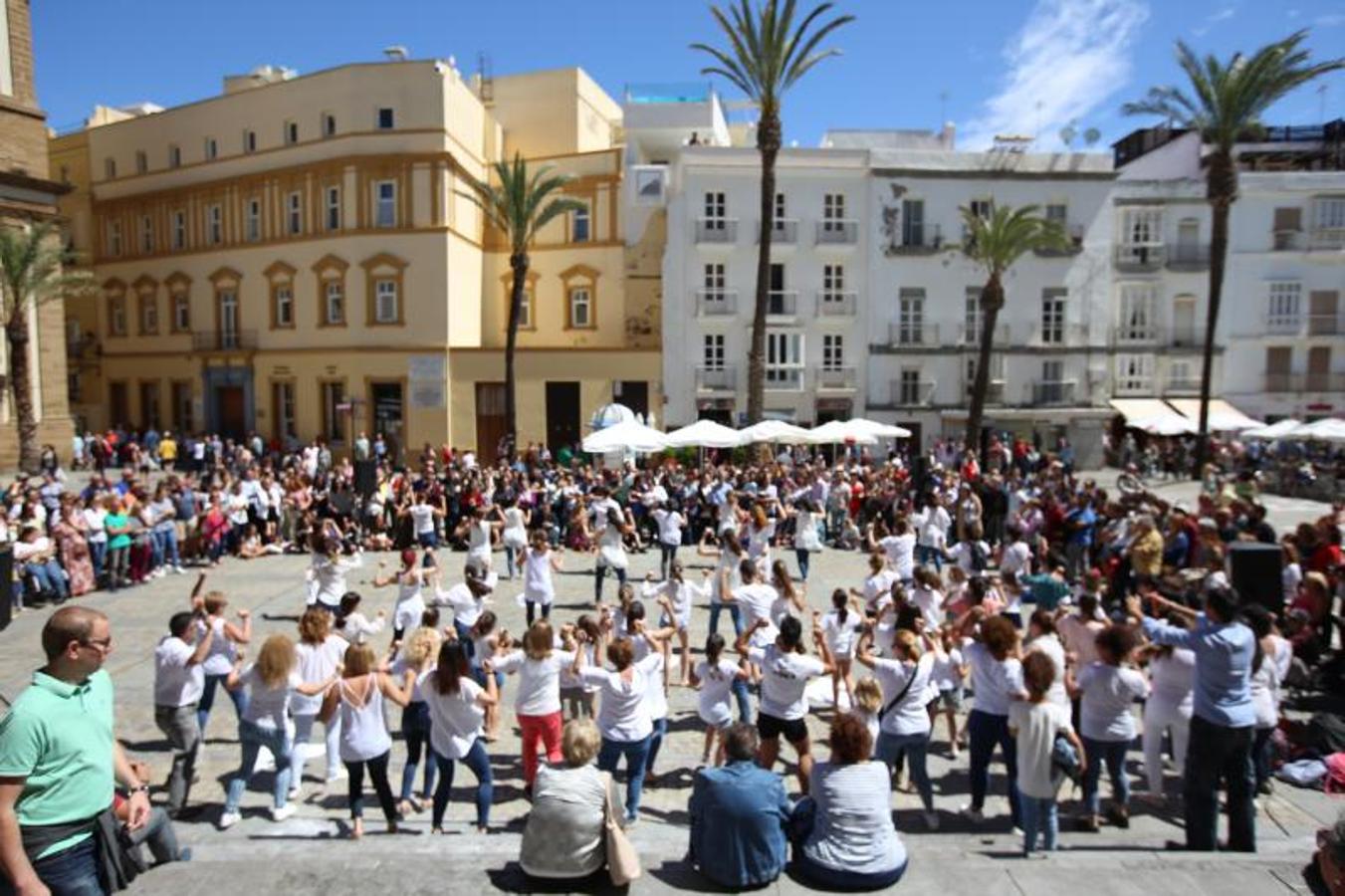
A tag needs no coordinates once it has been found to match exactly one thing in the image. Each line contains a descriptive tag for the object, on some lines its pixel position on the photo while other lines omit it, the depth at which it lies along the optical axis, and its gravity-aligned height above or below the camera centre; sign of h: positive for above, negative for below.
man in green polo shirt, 3.53 -1.57
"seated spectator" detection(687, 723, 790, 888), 5.30 -2.71
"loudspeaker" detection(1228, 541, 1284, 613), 9.30 -1.96
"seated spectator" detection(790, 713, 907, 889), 5.29 -2.72
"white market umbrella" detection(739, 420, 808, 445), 21.30 -1.17
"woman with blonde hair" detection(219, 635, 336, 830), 6.49 -2.47
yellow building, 33.97 +5.13
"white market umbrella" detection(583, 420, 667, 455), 20.06 -1.25
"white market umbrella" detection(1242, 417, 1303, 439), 26.41 -1.28
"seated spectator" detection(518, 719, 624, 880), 5.29 -2.68
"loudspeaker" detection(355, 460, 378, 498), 18.86 -2.01
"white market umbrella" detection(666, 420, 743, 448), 20.80 -1.21
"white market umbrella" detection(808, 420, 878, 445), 21.42 -1.18
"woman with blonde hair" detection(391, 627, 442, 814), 6.72 -2.54
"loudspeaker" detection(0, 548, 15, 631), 11.01 -2.57
